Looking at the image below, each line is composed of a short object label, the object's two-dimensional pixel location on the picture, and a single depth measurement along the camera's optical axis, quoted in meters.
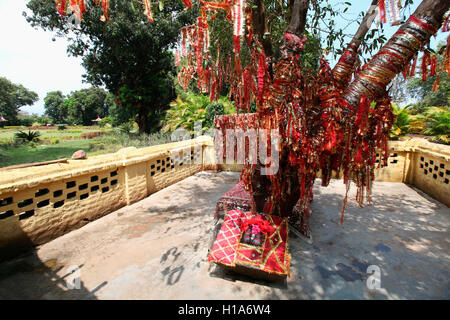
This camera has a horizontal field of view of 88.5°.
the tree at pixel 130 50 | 12.84
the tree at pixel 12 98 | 47.09
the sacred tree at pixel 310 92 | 2.11
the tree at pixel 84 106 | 56.92
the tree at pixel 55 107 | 64.98
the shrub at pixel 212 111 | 11.39
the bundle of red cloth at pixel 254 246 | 2.96
